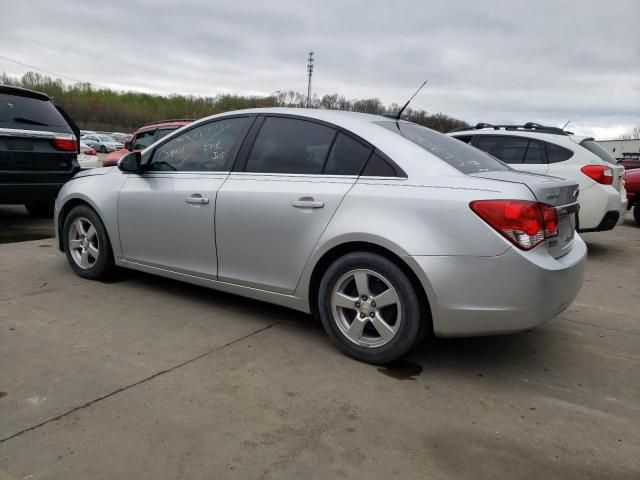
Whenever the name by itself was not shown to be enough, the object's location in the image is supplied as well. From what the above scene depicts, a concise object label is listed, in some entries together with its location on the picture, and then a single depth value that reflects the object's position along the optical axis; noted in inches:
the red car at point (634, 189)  420.5
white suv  255.0
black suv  243.1
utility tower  2381.9
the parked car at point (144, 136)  385.7
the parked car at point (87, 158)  306.7
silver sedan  109.5
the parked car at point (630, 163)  813.3
